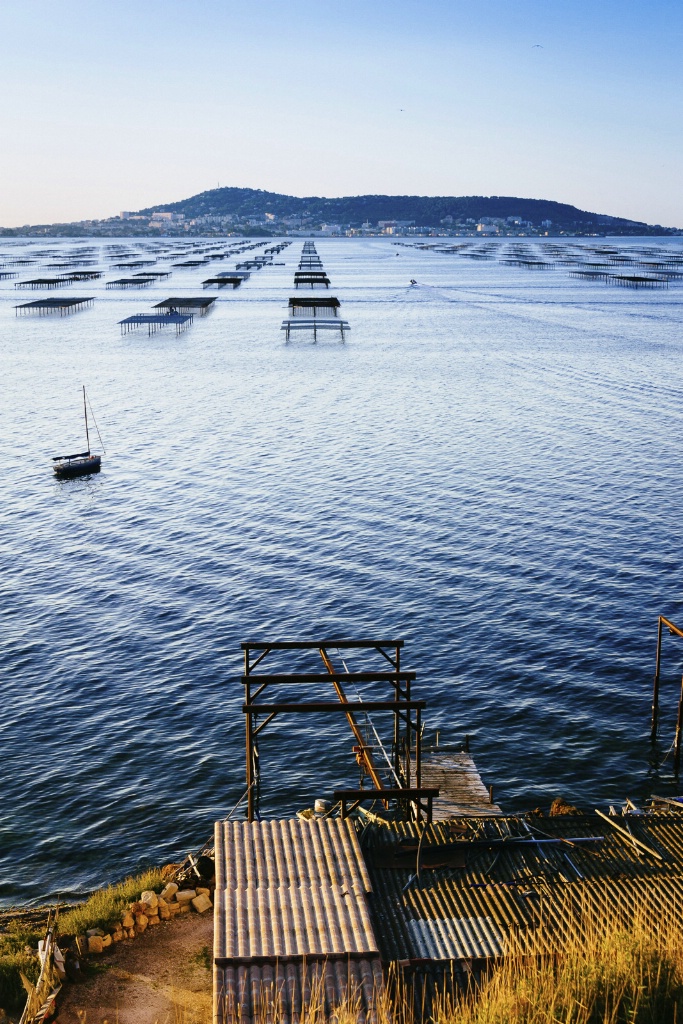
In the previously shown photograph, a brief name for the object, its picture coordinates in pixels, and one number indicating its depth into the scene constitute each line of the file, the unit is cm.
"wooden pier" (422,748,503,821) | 3516
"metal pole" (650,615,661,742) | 4328
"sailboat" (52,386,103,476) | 8456
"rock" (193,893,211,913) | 2995
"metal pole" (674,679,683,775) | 4184
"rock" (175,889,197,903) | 3020
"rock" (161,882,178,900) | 3022
